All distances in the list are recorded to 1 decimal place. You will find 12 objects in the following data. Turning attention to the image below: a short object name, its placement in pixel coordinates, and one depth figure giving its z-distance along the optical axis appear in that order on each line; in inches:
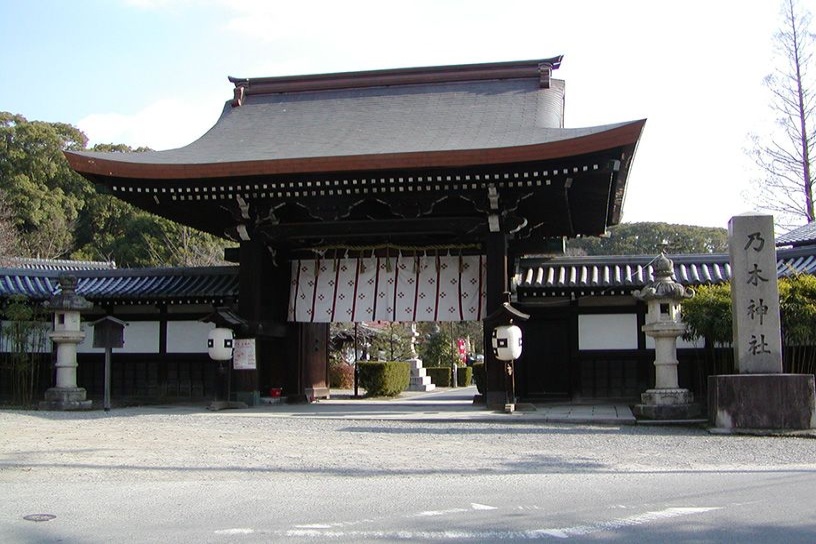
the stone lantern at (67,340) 555.5
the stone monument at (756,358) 404.8
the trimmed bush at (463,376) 1385.3
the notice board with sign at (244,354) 569.9
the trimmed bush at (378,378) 818.2
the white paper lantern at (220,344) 559.5
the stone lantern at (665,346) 467.8
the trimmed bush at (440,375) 1320.1
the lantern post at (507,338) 519.2
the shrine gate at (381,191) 521.0
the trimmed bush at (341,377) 1099.3
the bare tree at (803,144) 1069.8
